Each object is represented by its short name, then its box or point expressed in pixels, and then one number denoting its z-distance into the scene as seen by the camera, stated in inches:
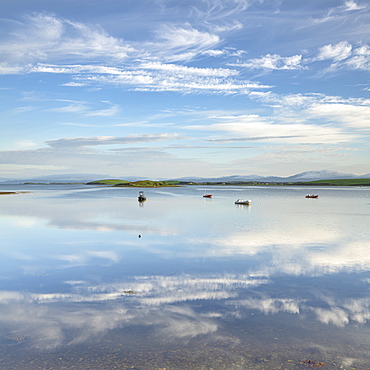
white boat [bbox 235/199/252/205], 3171.0
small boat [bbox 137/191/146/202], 3613.7
